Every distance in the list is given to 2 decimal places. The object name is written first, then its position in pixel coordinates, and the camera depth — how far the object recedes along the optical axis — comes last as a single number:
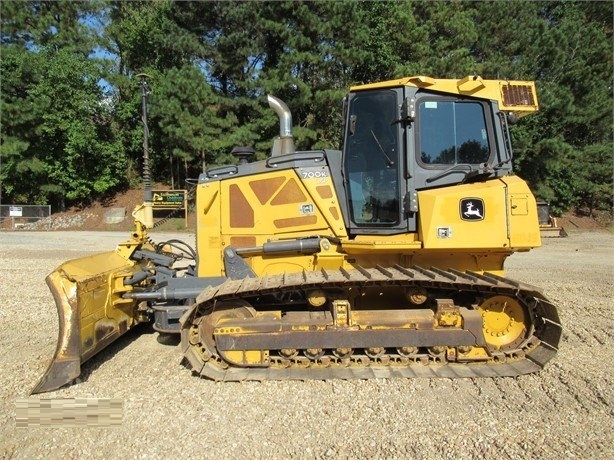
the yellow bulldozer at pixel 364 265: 4.08
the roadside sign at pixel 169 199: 24.80
